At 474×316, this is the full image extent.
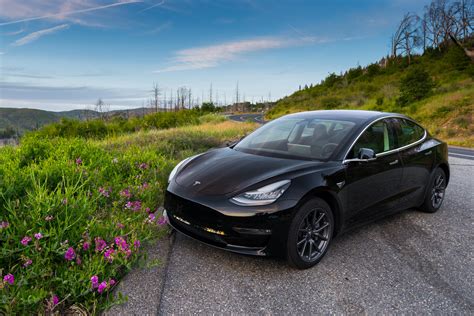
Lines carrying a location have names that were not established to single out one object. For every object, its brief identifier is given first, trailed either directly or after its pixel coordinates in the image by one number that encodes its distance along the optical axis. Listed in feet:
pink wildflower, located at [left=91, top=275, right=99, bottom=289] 7.75
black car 9.55
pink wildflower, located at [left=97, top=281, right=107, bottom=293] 7.72
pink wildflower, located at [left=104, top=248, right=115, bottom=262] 8.54
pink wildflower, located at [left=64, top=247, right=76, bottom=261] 8.16
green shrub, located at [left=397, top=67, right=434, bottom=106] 94.48
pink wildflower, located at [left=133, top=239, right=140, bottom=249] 9.53
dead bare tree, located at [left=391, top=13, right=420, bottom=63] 198.90
